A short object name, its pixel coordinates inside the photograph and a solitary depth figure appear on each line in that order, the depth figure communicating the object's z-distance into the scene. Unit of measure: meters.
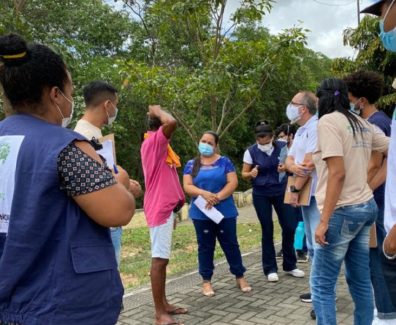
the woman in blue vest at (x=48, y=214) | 1.75
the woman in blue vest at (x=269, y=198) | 5.40
